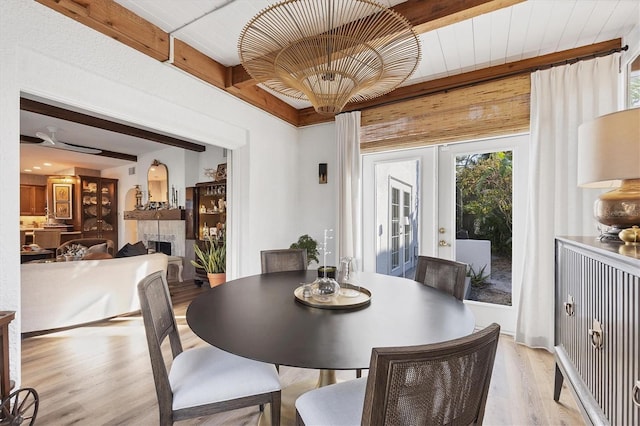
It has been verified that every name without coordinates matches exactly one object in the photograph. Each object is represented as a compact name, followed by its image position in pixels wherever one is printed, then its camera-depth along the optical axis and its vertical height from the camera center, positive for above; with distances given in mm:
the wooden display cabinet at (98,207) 7184 +173
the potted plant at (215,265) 4234 -748
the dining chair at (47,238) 7023 -549
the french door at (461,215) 2926 -37
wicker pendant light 1553 +842
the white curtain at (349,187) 3586 +301
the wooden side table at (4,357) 1477 -698
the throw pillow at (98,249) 4526 -530
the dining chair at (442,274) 1828 -418
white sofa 2916 -802
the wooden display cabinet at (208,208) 5195 +98
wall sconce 3923 +527
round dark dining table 1025 -469
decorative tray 1466 -453
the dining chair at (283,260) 2594 -417
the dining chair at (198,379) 1215 -726
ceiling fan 4272 +1033
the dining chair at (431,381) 723 -437
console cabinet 1049 -500
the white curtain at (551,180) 2443 +262
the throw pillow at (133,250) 4029 -507
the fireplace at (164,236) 5762 -440
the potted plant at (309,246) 3797 -420
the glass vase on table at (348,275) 1836 -401
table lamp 1335 +223
